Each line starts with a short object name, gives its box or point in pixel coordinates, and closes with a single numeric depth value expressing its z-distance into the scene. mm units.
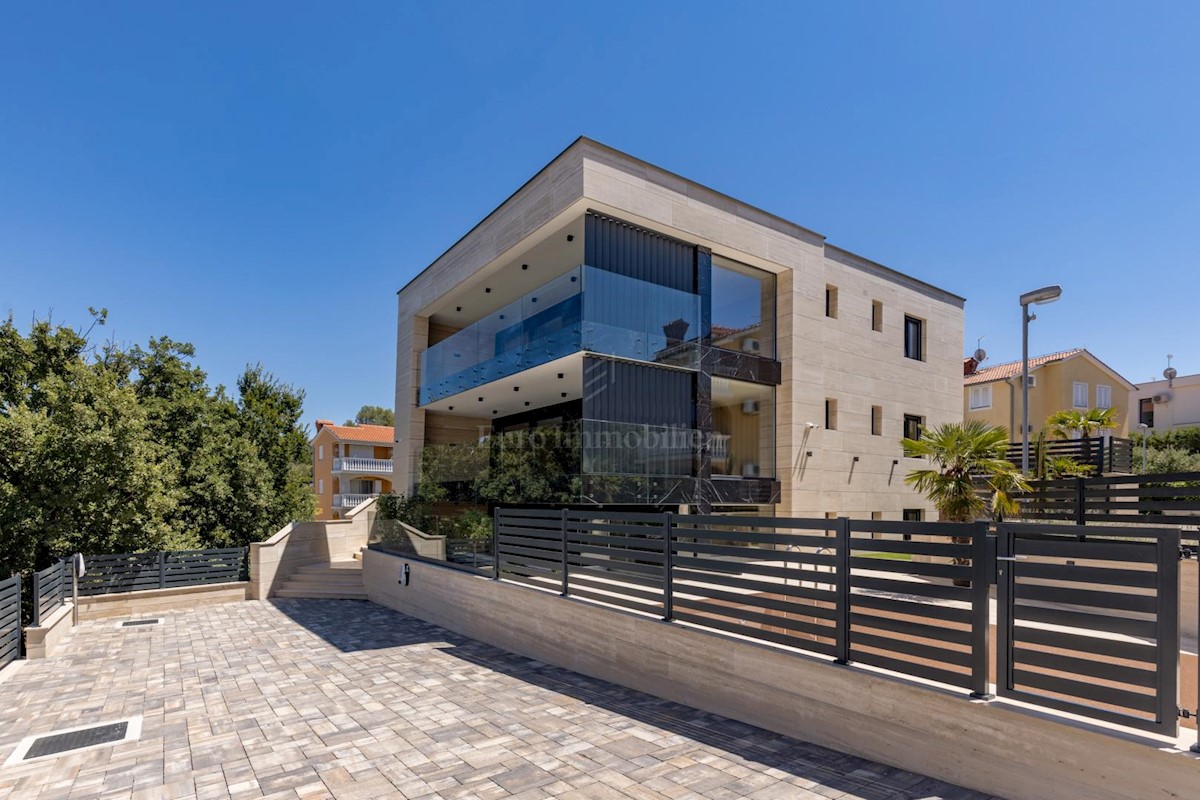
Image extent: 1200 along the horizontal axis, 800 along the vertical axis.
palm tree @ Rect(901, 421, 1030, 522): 11227
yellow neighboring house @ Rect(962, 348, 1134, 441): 31925
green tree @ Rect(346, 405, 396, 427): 78562
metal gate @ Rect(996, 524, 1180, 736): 3303
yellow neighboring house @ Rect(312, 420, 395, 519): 40844
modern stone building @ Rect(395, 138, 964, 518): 12391
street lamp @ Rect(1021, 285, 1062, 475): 11750
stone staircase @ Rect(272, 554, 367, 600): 15266
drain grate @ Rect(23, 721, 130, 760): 5741
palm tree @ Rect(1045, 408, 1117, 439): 17078
